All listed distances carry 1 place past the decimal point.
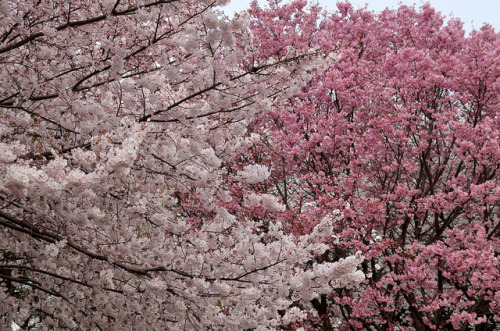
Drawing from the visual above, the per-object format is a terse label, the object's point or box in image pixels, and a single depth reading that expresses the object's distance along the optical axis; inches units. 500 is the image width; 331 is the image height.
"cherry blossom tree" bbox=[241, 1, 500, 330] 300.2
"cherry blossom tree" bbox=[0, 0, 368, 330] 164.1
